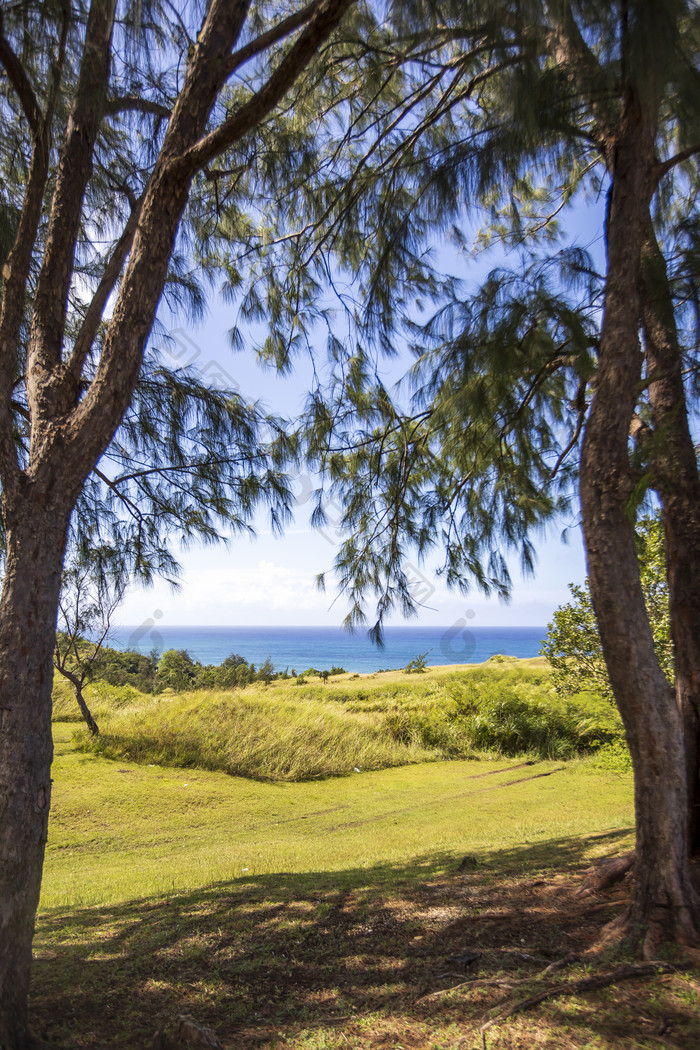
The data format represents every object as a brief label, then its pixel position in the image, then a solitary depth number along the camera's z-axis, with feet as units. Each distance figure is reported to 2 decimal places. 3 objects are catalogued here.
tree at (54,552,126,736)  26.12
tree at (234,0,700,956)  8.25
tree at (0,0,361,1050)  6.77
